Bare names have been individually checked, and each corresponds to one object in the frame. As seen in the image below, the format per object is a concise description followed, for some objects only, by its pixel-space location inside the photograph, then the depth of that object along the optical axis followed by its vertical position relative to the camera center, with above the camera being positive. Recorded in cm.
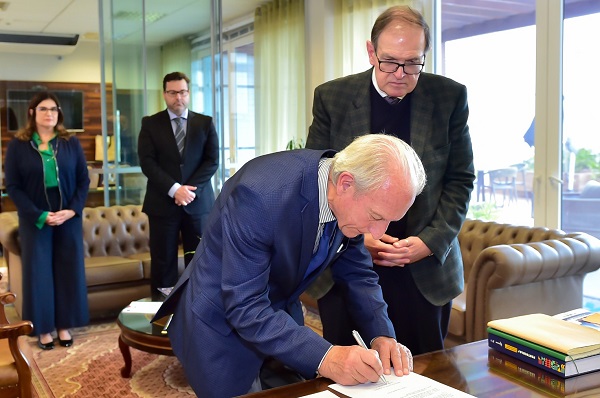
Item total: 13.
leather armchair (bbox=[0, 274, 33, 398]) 259 -83
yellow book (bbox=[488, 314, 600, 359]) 163 -47
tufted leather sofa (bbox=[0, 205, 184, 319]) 505 -79
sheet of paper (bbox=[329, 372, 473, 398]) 144 -52
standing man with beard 475 -8
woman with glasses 437 -34
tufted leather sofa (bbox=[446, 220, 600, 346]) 350 -68
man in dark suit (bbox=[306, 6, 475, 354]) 210 -11
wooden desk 150 -53
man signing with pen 149 -23
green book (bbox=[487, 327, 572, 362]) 160 -48
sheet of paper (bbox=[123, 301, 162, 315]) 384 -87
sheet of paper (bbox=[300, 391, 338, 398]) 144 -52
